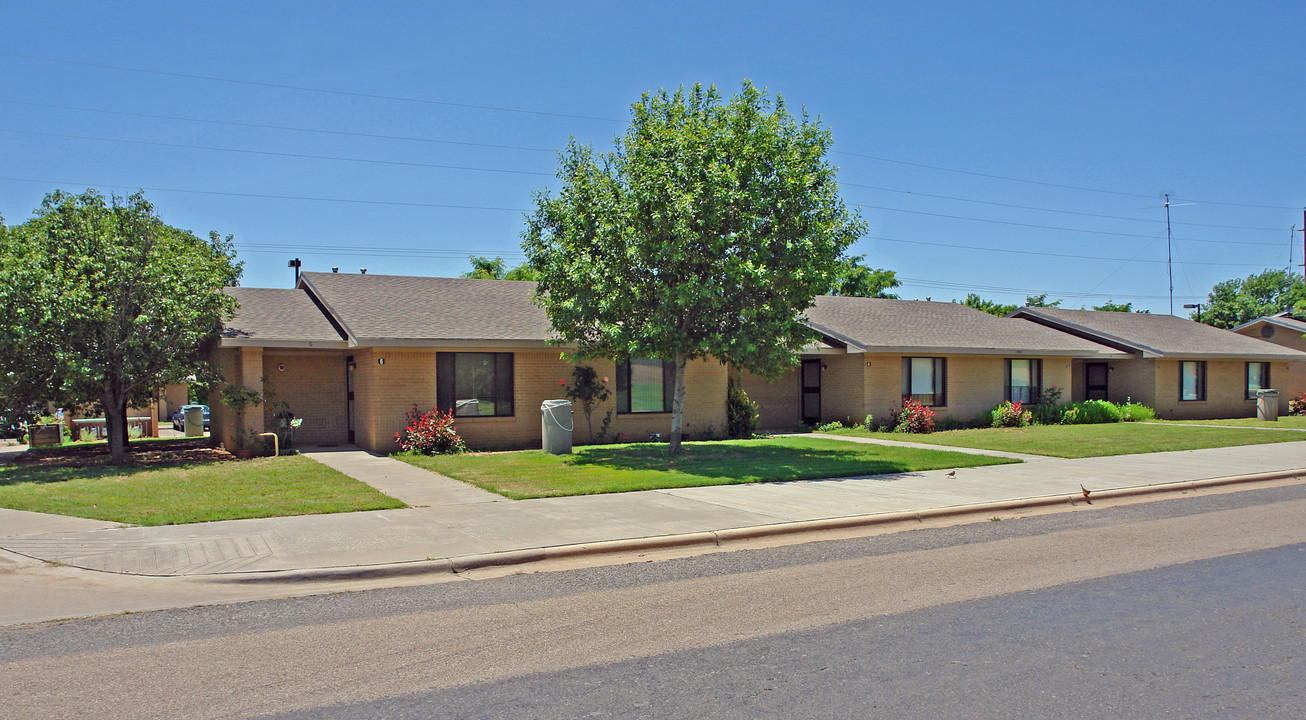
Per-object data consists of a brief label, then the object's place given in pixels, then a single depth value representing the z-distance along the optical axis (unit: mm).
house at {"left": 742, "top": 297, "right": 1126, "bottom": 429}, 25172
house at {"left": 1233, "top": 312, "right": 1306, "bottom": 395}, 37406
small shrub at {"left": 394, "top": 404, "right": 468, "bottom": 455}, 17938
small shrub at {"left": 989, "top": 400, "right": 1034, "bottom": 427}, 26922
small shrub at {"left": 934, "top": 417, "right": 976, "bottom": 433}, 25828
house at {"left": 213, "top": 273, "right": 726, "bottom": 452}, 18359
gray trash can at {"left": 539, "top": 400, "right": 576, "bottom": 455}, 18031
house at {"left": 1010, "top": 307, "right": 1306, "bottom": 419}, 31281
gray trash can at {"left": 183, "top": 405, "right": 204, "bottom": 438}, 24891
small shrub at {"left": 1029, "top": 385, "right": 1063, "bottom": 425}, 28125
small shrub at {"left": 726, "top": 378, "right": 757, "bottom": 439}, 22453
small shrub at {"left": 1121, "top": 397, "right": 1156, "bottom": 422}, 29709
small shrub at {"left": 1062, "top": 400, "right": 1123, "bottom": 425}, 28266
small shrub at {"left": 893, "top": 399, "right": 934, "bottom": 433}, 24609
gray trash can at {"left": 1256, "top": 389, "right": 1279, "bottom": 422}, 30469
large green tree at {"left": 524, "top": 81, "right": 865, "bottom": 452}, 15719
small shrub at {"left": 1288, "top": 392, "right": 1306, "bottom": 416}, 35000
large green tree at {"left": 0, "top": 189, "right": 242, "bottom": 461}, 14906
